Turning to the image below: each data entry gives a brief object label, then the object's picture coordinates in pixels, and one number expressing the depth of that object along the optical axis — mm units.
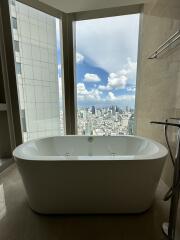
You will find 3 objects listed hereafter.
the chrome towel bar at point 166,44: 1467
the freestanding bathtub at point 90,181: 1215
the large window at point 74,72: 2424
